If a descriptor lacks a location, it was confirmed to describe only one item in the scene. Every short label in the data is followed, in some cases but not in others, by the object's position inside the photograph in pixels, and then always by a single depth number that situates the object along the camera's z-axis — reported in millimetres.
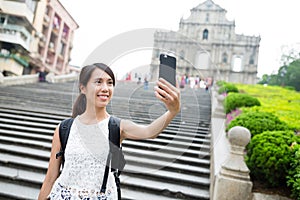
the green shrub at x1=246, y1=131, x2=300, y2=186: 2865
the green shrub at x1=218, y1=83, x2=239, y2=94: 10453
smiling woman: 1256
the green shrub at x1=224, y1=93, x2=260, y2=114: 6586
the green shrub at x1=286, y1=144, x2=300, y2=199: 2532
